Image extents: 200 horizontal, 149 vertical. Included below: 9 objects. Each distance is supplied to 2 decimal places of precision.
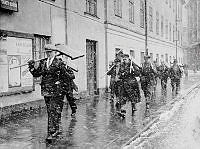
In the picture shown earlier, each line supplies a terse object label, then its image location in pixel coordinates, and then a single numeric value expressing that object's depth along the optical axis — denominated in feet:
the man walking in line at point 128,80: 33.27
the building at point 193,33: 208.13
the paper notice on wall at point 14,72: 35.58
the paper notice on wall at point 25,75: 37.63
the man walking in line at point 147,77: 40.73
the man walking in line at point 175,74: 61.11
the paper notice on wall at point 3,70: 34.17
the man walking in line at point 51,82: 23.97
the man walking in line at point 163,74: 62.56
